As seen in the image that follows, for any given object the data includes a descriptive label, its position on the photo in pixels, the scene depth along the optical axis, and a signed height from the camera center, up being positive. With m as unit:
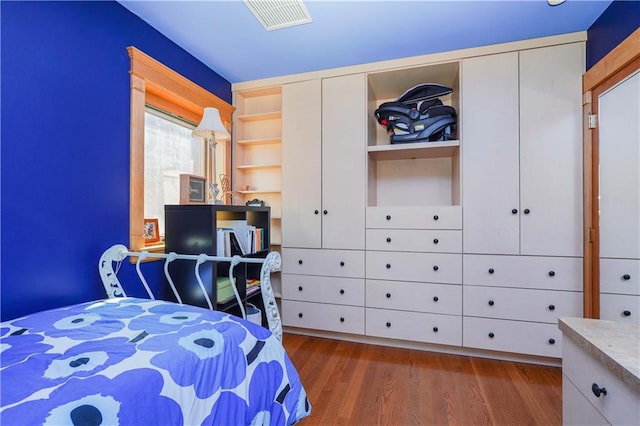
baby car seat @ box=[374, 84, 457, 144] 2.33 +0.79
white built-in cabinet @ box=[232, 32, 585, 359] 2.05 +0.05
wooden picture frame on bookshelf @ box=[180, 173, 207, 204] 2.21 +0.18
